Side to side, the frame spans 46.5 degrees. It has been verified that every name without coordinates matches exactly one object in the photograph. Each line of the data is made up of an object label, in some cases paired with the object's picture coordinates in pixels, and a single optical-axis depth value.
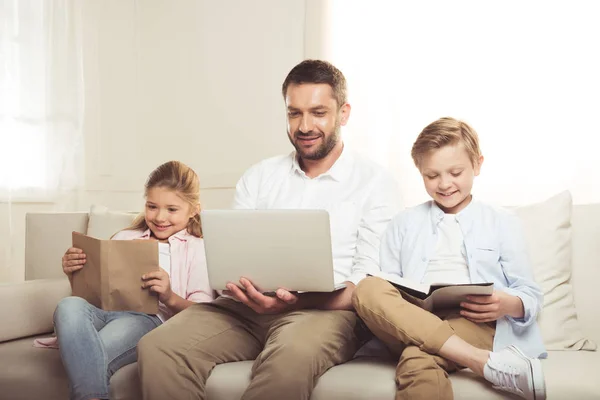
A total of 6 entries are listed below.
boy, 1.58
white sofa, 1.62
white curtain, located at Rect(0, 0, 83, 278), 3.73
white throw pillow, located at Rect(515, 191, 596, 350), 1.97
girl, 1.81
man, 1.69
